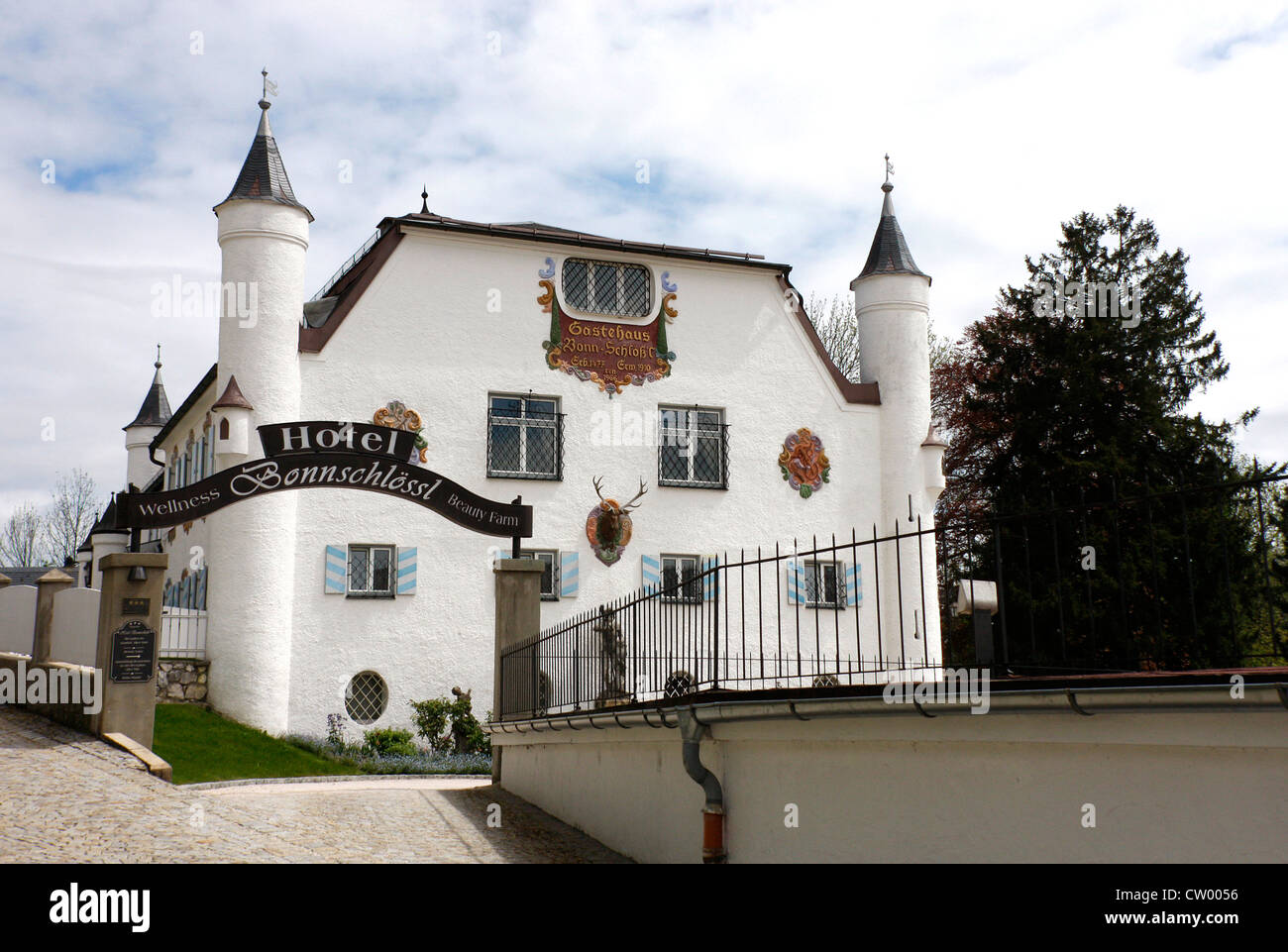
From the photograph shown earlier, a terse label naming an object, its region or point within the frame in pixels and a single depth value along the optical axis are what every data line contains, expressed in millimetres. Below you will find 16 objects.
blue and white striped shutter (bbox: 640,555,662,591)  24969
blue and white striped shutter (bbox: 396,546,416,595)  23281
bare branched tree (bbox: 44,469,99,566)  61281
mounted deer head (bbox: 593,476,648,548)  24781
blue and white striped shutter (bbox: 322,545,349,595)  22859
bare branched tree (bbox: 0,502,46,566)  63906
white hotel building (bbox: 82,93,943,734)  22688
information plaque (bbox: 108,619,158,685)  13508
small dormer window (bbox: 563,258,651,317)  25703
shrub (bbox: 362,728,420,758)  22109
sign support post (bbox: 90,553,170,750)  13445
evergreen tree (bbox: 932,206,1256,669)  23625
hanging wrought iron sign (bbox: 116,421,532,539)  15289
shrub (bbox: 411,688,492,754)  22828
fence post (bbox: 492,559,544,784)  15453
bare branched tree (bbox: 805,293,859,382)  41031
